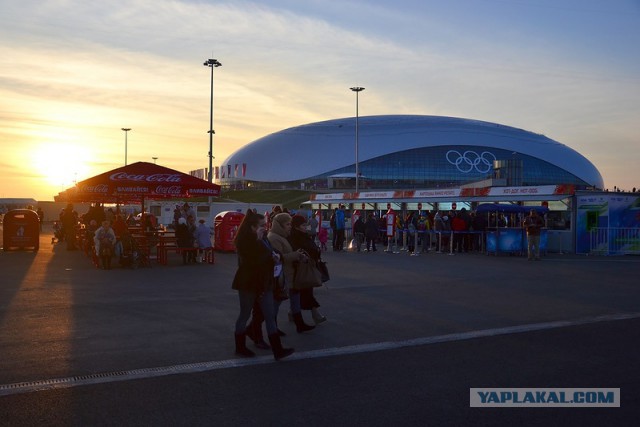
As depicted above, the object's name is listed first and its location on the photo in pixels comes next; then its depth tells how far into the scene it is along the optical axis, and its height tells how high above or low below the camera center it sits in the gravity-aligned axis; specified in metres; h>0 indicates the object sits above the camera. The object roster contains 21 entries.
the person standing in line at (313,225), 22.48 -0.16
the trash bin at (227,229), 23.46 -0.33
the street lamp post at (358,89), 61.38 +11.64
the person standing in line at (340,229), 26.16 -0.33
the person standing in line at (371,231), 25.91 -0.38
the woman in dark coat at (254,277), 7.29 -0.61
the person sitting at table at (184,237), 19.00 -0.51
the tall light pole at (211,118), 53.28 +7.88
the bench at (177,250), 18.69 -0.92
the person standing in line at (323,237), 25.47 -0.62
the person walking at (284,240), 8.39 -0.25
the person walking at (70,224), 25.09 -0.26
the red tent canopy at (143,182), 18.67 +0.98
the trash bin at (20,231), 24.50 -0.51
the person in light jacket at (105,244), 17.45 -0.67
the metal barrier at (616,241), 23.50 -0.59
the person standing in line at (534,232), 21.08 -0.29
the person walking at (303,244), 9.22 -0.32
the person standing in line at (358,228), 26.87 -0.29
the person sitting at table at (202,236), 19.09 -0.48
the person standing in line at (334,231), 26.31 -0.41
